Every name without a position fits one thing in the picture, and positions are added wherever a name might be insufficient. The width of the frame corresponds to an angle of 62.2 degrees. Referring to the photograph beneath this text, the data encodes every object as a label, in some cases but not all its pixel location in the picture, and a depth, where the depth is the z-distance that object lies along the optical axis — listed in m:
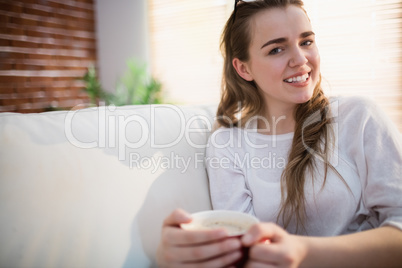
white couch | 0.74
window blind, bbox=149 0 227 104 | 3.83
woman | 0.80
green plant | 3.43
